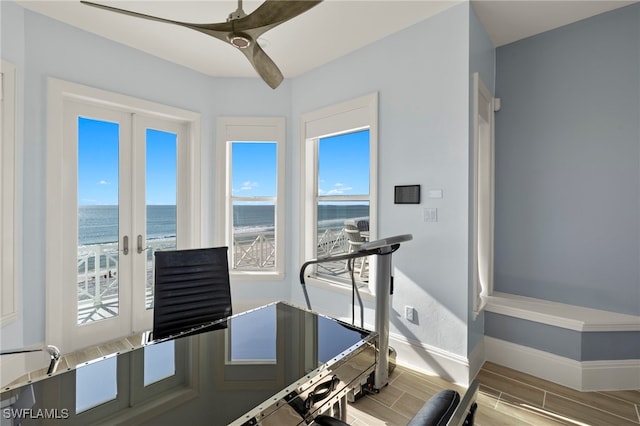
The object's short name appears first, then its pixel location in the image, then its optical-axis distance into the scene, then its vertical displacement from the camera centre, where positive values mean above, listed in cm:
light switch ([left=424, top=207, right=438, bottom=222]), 253 +0
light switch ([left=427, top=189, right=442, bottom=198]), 250 +17
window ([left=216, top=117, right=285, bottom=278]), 374 +25
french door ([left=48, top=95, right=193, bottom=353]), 285 +0
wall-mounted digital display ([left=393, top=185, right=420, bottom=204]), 262 +17
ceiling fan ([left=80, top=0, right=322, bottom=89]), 126 +87
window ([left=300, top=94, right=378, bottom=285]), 305 +34
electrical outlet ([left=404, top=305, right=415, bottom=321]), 265 -87
